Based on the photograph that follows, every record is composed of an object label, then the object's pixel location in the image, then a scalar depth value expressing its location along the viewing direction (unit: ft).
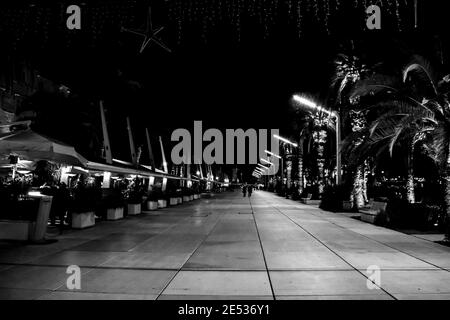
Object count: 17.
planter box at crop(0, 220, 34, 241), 39.11
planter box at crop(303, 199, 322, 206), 118.31
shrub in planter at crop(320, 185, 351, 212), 90.33
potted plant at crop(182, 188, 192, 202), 137.03
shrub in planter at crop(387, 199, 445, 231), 52.80
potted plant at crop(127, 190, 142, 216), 75.79
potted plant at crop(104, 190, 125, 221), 63.57
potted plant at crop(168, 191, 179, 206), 111.14
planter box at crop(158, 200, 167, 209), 97.56
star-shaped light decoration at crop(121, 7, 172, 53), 73.71
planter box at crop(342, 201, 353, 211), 88.79
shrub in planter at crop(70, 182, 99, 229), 50.57
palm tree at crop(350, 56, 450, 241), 45.93
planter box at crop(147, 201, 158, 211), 88.74
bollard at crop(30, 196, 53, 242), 38.86
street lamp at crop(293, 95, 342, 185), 92.99
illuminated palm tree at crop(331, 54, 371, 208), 83.30
